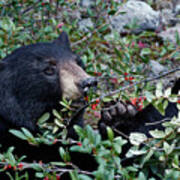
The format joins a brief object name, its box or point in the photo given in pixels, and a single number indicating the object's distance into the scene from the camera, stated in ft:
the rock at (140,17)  42.96
